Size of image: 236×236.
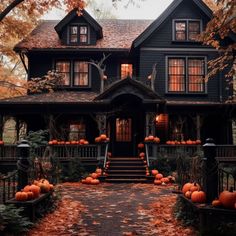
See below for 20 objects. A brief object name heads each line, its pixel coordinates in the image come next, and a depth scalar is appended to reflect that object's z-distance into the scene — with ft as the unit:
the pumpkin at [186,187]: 27.14
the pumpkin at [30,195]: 24.62
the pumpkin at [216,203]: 21.79
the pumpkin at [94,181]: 52.27
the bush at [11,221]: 20.30
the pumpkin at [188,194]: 25.60
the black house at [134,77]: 66.64
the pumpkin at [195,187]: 25.45
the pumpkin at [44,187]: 28.30
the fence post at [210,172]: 22.99
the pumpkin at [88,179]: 52.95
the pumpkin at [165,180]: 53.33
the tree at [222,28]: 27.44
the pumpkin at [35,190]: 25.63
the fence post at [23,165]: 26.30
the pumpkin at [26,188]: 25.28
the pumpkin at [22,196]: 24.20
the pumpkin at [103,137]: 60.95
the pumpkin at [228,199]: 21.09
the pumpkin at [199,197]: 23.50
